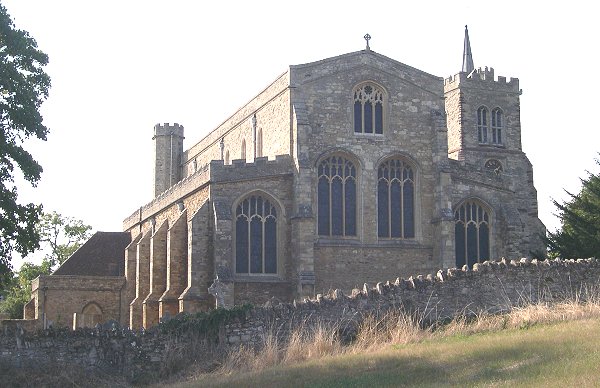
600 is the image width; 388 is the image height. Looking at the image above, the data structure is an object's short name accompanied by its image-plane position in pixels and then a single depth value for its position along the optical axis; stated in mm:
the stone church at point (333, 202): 34500
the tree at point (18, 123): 23391
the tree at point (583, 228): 30625
